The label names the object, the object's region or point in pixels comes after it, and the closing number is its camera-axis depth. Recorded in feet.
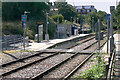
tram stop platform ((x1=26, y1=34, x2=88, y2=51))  68.61
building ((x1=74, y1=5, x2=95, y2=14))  378.10
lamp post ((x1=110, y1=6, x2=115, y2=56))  50.71
